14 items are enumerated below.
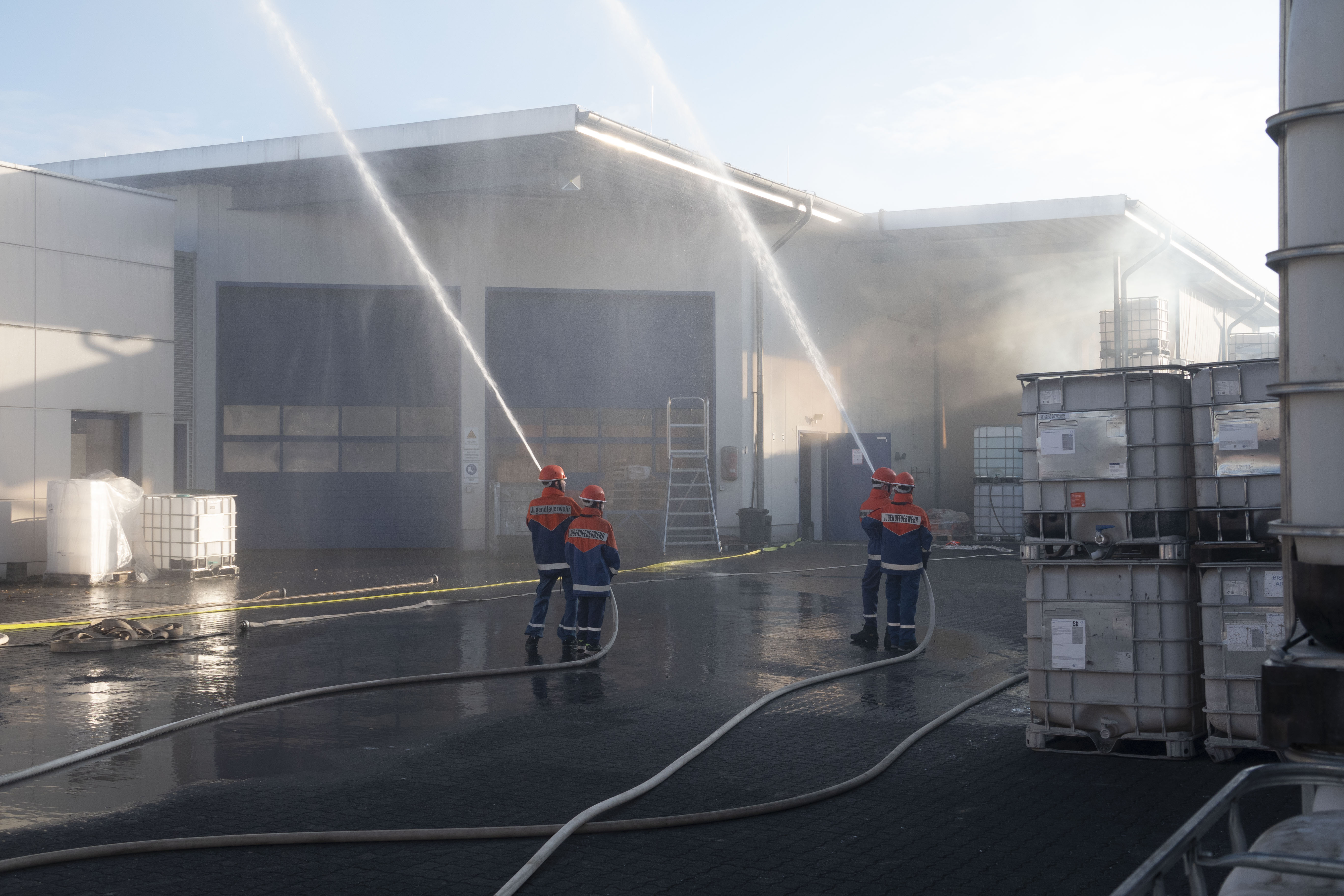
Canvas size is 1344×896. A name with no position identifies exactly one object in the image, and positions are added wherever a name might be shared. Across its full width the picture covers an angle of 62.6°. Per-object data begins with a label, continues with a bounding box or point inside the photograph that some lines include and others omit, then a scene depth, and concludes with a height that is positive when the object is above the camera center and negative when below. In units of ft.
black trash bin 69.05 -3.25
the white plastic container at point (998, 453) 75.97 +1.32
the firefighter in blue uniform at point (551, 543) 32.94 -1.99
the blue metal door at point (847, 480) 77.10 -0.49
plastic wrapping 48.85 -2.06
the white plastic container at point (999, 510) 74.59 -2.58
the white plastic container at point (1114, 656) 20.43 -3.49
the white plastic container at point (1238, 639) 19.60 -3.05
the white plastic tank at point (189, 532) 51.55 -2.45
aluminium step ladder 68.23 -0.63
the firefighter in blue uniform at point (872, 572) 33.60 -3.05
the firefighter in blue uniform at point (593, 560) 31.22 -2.37
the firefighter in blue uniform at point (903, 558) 32.37 -2.52
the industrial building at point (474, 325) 65.77 +9.49
